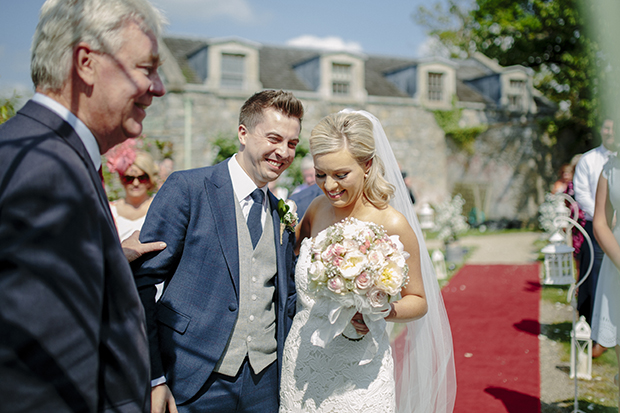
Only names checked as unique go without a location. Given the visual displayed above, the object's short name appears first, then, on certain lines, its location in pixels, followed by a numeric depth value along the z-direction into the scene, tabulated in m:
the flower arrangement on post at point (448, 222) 12.20
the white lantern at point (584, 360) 5.03
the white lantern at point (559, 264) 4.24
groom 2.15
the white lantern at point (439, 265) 10.50
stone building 16.42
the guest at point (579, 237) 5.63
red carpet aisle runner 4.79
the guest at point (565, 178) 7.65
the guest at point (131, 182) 4.54
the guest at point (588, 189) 5.22
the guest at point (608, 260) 3.22
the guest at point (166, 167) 7.45
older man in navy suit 1.08
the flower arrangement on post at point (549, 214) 12.48
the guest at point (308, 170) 6.45
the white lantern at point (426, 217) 10.23
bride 2.43
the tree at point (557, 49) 16.66
